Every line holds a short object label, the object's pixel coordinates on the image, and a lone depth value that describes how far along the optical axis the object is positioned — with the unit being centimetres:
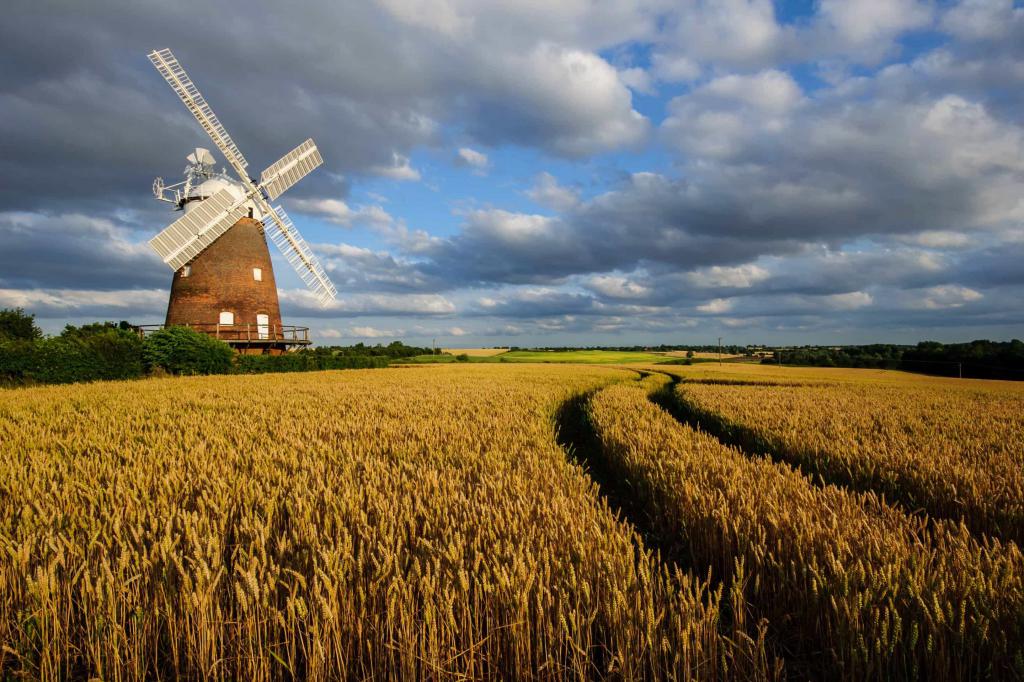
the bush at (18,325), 3569
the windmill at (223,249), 3456
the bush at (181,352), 2797
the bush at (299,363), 3231
